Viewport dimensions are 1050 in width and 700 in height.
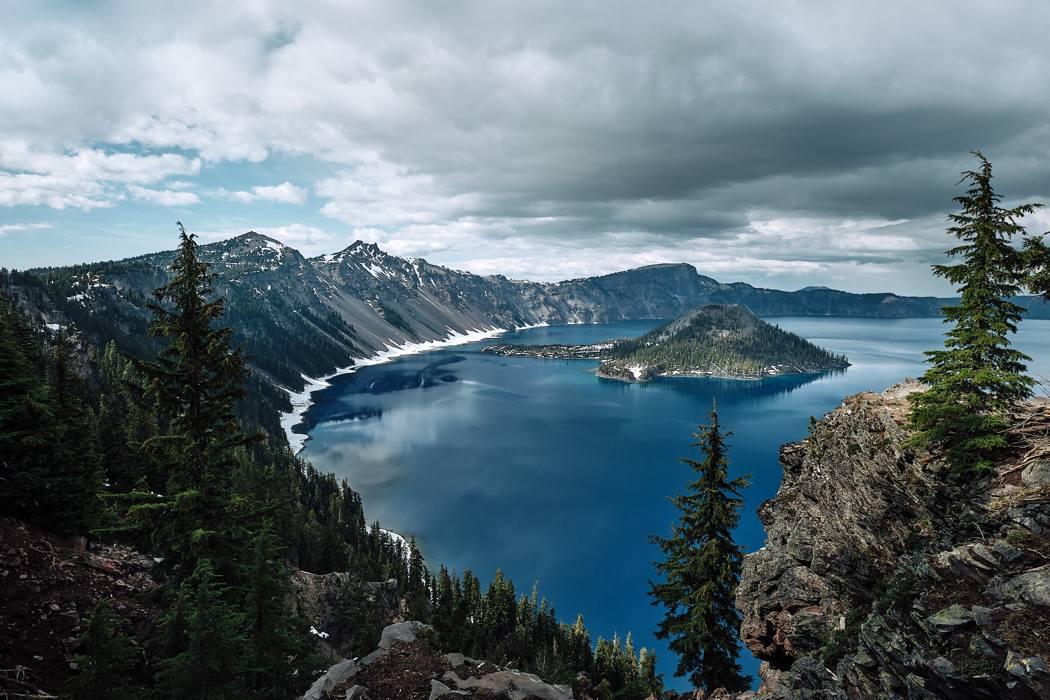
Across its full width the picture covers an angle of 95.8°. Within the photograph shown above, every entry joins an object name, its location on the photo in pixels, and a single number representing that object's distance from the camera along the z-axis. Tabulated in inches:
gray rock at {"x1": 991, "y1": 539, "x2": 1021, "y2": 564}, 431.8
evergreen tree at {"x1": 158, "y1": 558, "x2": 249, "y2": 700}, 524.7
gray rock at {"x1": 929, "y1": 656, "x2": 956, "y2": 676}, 373.4
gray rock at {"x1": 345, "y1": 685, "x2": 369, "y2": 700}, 581.9
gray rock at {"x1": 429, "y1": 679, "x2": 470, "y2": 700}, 591.2
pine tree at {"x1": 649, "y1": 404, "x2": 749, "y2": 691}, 933.2
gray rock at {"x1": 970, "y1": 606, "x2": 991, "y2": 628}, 381.1
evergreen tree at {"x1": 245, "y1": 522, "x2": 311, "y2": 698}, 676.1
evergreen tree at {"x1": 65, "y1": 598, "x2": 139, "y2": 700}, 453.7
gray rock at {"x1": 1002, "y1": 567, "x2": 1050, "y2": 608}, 381.1
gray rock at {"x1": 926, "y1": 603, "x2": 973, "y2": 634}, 394.9
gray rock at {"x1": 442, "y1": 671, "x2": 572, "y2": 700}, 616.4
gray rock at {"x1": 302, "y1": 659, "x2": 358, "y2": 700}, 603.8
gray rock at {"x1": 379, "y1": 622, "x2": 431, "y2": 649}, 727.1
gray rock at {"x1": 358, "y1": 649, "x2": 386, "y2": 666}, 675.4
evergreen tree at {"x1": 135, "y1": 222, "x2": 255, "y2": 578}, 631.2
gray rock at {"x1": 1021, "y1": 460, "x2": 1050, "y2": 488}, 509.0
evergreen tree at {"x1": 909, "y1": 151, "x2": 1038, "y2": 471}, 583.5
